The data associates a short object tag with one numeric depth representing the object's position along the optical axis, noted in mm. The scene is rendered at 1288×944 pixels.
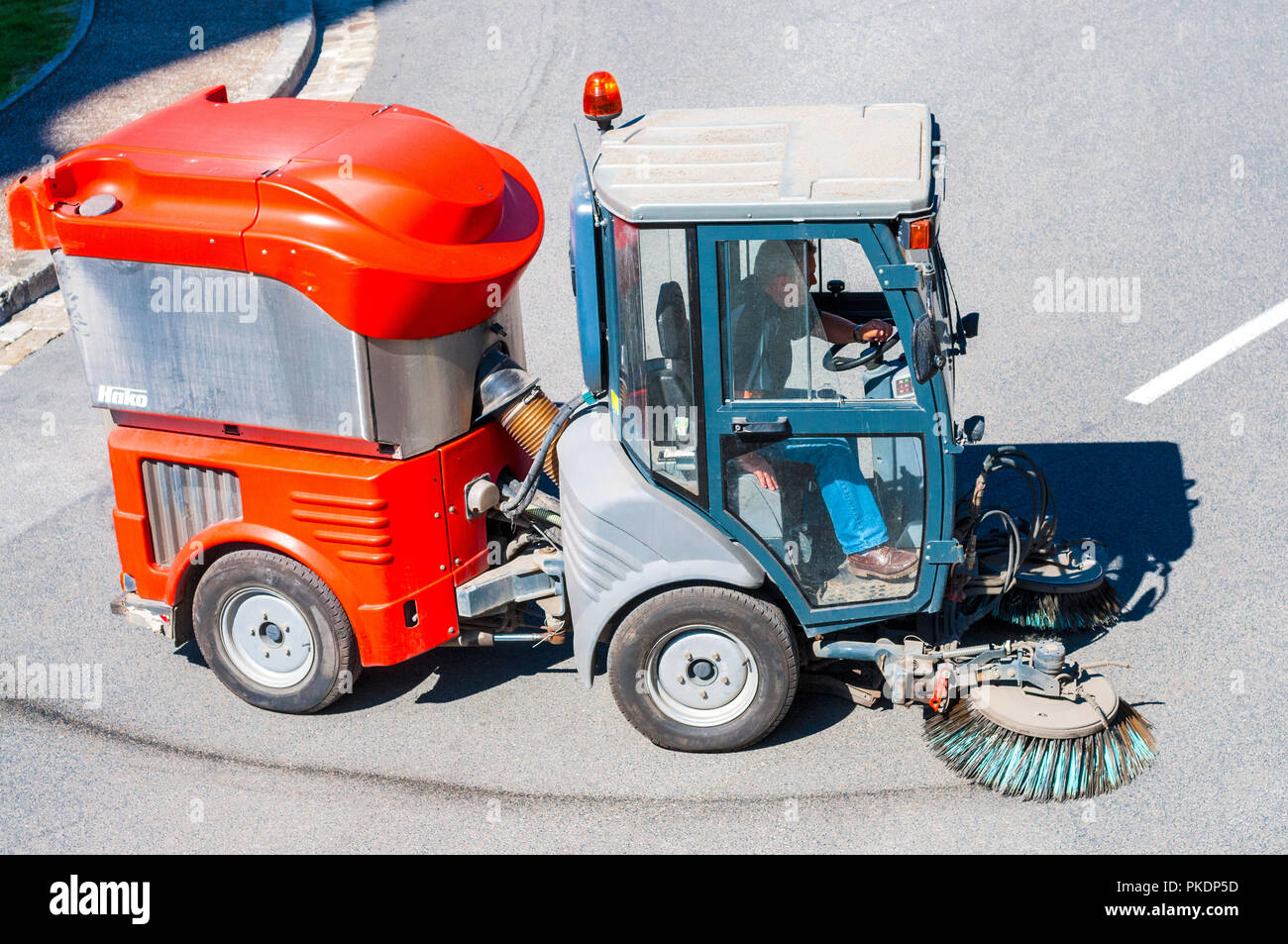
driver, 4477
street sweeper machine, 4559
